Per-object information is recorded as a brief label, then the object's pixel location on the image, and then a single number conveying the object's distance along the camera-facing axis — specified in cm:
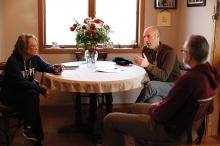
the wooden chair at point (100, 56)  403
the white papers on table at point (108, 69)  321
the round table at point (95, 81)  277
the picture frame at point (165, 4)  421
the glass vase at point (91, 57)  342
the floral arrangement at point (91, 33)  326
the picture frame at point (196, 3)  360
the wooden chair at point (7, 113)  283
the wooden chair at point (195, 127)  188
